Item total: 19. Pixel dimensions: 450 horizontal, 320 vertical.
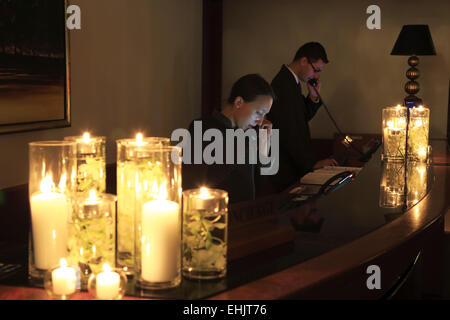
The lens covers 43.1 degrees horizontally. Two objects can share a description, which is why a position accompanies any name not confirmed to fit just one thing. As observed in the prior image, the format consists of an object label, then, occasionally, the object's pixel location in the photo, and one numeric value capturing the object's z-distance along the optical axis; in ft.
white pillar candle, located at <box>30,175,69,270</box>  4.49
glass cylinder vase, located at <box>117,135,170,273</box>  4.49
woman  10.27
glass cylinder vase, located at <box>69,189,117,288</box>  4.32
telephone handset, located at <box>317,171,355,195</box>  9.95
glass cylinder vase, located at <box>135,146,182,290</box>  4.12
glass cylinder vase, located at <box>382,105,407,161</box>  11.19
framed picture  10.92
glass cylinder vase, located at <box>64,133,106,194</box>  5.05
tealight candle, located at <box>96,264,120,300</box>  3.92
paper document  11.32
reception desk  4.18
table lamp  18.57
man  14.37
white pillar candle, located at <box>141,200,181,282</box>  4.11
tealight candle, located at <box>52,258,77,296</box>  3.99
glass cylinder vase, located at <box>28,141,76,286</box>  4.49
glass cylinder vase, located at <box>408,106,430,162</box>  11.21
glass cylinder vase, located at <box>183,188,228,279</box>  4.24
